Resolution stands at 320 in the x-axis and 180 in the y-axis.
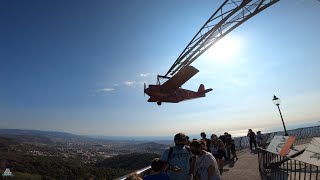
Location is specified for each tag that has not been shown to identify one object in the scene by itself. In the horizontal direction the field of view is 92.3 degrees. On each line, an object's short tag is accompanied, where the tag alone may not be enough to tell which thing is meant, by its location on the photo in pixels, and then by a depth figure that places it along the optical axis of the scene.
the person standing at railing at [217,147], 6.96
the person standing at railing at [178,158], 3.36
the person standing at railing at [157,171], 2.50
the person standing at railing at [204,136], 7.30
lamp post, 13.65
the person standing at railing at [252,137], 13.59
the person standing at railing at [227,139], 10.12
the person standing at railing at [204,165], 3.52
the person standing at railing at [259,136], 13.95
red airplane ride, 12.21
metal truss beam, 13.30
